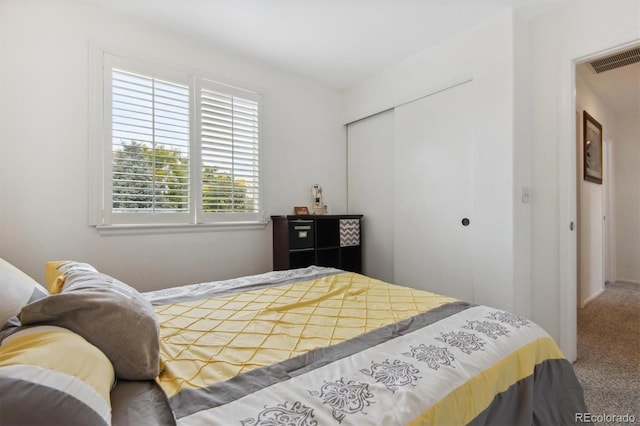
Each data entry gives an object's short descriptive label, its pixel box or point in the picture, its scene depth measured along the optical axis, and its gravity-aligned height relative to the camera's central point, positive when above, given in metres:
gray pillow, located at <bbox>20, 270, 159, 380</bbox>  0.76 -0.28
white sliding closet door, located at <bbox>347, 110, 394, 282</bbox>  3.25 +0.34
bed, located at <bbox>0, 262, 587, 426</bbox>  0.64 -0.45
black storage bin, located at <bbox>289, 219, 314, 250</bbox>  2.88 -0.18
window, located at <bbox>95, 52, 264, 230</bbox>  2.27 +0.57
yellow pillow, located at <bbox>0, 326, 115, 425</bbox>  0.48 -0.30
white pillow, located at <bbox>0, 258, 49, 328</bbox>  0.81 -0.23
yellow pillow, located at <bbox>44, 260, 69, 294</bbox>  1.31 -0.25
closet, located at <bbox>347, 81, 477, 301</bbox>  2.54 +0.24
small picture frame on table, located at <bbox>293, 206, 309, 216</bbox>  3.24 +0.06
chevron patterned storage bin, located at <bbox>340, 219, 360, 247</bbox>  3.24 -0.19
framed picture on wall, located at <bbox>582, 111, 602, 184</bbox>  3.39 +0.80
